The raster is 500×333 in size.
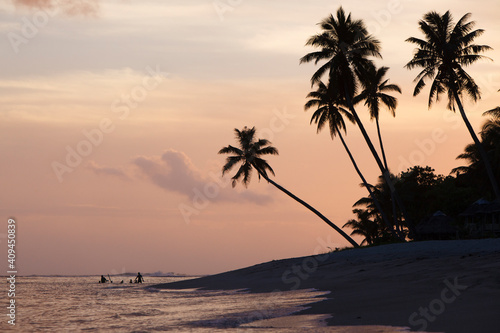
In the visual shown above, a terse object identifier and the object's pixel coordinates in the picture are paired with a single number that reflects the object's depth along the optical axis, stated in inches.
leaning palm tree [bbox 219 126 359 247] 2228.1
